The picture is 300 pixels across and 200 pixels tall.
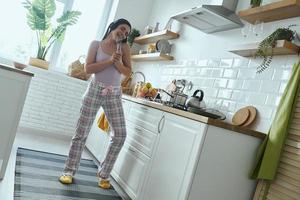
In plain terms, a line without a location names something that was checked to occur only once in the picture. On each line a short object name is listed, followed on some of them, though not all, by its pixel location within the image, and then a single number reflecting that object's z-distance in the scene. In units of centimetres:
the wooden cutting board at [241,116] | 244
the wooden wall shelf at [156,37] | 375
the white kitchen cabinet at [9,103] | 236
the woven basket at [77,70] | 448
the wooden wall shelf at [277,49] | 213
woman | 272
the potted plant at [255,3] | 248
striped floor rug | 236
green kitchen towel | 202
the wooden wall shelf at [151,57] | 372
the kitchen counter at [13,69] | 233
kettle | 257
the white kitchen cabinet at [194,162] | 197
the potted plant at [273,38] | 221
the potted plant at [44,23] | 417
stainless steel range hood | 274
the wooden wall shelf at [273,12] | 214
